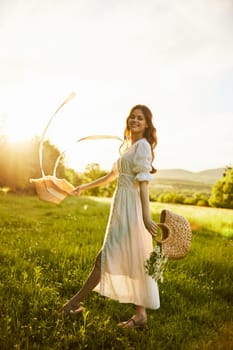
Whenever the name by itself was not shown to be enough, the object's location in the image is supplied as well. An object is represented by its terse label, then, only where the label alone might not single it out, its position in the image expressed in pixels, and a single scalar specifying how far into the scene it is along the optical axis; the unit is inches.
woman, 172.9
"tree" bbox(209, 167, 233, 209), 1806.5
